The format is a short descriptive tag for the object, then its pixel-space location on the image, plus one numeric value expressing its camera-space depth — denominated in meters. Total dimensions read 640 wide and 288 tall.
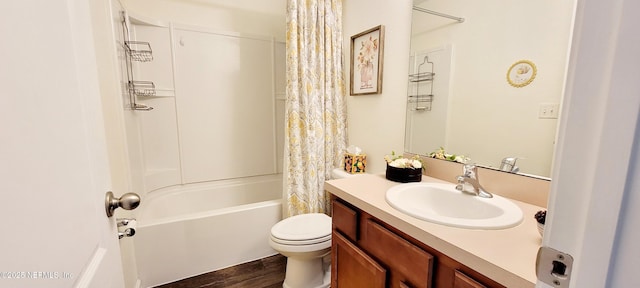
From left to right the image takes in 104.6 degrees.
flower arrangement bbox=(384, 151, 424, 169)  1.28
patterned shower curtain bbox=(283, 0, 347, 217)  1.86
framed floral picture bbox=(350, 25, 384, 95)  1.73
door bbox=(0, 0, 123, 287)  0.33
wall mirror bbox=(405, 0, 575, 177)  0.94
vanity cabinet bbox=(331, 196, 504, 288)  0.72
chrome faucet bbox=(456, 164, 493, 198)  1.05
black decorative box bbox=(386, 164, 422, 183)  1.26
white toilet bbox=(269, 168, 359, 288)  1.44
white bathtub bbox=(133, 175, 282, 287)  1.60
